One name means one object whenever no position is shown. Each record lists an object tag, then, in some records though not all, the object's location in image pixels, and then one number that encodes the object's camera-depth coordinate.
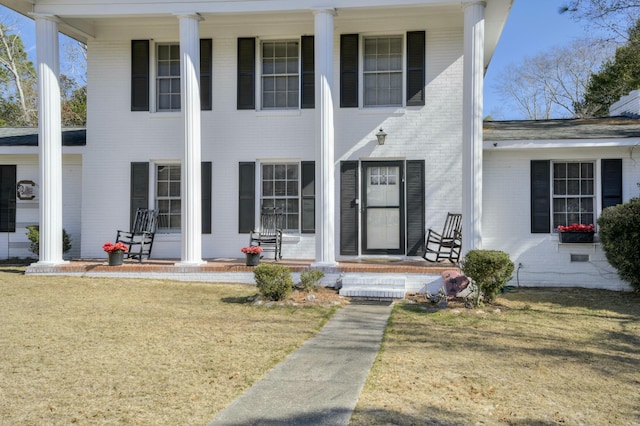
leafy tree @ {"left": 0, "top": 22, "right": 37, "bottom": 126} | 28.72
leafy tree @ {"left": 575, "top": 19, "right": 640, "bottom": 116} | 11.59
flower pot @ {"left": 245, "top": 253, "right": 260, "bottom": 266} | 10.34
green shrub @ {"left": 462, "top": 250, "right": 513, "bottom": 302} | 7.96
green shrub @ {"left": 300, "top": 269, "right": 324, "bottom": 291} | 9.09
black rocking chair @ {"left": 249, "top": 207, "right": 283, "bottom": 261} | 11.09
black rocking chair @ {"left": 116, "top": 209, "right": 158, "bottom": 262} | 11.37
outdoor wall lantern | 11.11
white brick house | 10.58
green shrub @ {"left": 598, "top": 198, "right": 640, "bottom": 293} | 9.29
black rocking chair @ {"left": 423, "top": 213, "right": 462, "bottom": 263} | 10.33
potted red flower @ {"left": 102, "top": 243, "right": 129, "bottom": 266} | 10.55
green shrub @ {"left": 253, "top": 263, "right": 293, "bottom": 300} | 8.19
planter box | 10.41
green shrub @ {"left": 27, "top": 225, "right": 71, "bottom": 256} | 11.77
